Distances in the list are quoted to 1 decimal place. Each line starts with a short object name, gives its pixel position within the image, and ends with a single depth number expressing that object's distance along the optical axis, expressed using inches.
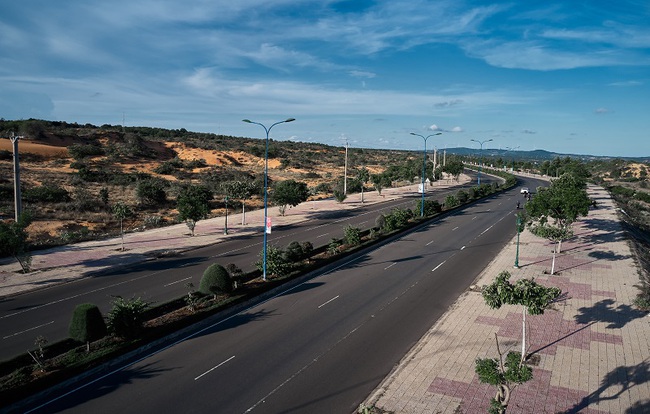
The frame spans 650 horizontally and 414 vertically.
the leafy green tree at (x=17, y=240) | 950.4
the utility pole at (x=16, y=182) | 1215.1
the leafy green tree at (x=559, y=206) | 1056.8
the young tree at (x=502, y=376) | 406.0
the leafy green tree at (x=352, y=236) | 1259.2
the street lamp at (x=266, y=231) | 918.7
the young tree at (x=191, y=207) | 1386.6
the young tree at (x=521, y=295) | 543.8
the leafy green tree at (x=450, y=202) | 2133.4
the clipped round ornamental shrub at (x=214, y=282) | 818.2
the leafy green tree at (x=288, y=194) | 1781.5
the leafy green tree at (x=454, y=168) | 3799.2
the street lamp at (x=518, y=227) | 1058.7
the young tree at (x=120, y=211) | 1294.3
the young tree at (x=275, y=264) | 957.2
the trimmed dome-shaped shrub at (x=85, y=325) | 621.6
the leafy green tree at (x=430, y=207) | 1878.1
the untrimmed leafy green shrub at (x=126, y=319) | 642.8
